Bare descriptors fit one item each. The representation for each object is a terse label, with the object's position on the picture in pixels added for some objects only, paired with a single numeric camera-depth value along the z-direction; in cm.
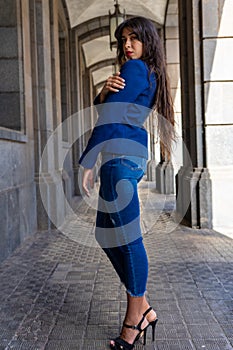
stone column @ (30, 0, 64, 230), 644
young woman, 223
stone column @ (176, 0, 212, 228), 612
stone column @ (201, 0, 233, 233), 614
